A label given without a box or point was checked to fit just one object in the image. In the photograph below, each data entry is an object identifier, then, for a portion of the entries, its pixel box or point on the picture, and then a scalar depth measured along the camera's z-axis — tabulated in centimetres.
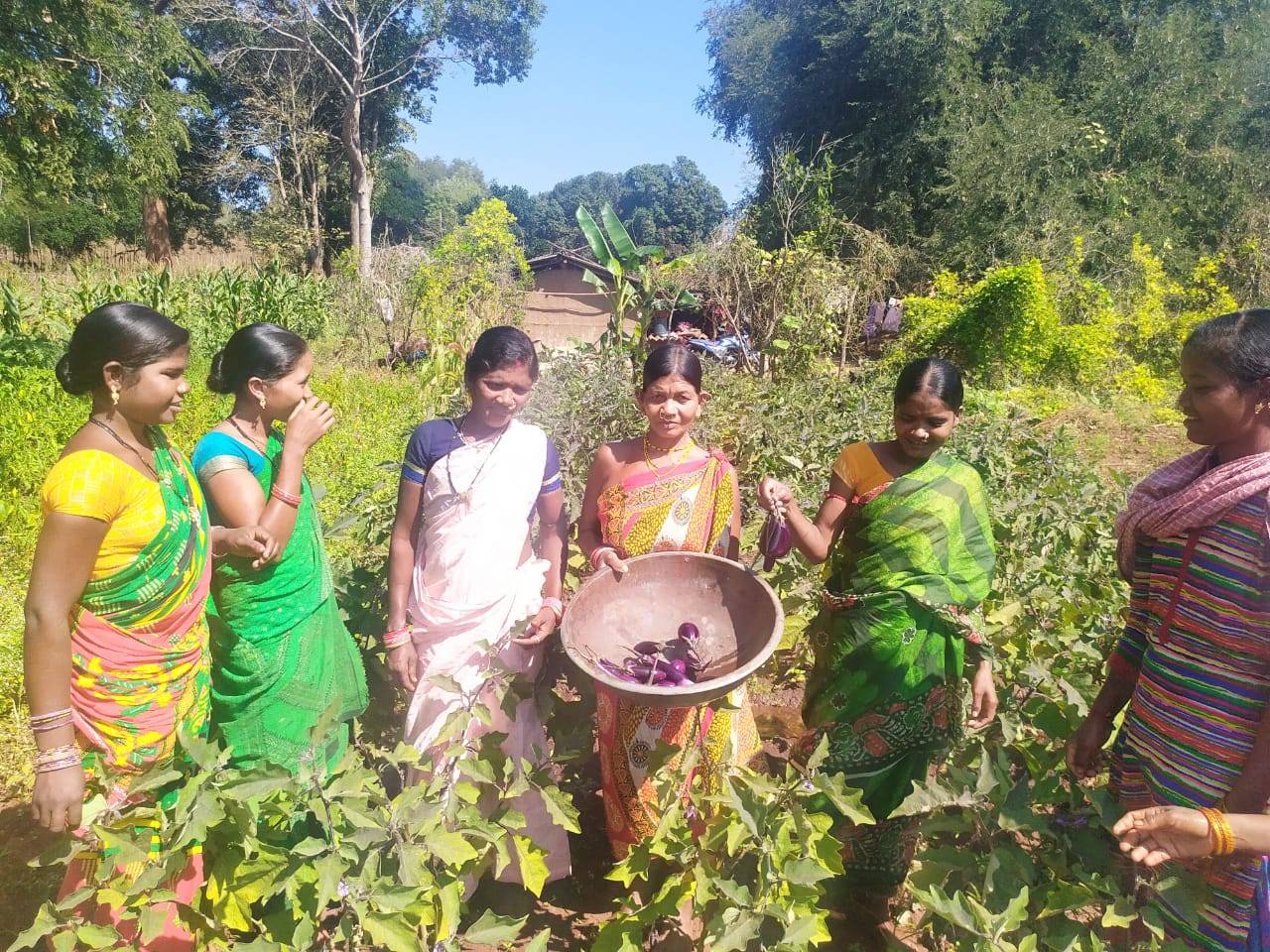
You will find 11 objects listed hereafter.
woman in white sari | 209
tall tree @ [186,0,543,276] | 2036
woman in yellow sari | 152
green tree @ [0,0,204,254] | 1001
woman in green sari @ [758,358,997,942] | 205
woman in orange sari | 210
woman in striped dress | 134
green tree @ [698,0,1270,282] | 1500
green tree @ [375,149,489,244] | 2694
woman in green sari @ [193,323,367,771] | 190
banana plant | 605
